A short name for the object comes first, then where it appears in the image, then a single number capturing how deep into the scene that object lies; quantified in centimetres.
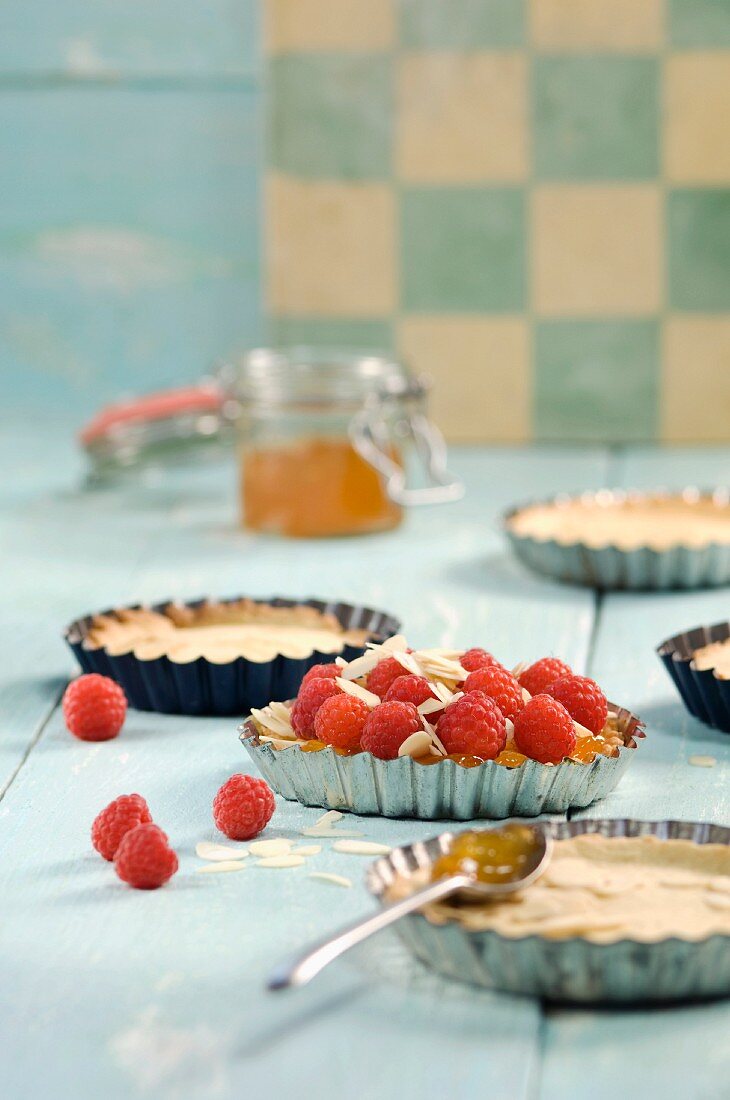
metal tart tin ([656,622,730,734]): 95
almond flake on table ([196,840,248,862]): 86
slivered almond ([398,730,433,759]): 87
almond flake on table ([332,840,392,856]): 86
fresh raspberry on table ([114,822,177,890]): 83
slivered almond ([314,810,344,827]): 88
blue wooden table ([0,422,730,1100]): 74
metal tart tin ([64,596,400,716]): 99
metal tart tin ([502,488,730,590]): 115
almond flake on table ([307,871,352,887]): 84
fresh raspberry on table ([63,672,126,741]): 97
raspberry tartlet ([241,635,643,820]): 87
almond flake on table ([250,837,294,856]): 86
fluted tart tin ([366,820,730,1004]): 75
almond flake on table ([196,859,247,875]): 85
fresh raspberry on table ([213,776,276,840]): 87
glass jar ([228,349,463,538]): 127
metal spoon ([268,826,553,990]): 75
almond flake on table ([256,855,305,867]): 85
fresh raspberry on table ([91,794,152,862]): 86
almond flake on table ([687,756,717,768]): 93
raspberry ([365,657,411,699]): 90
